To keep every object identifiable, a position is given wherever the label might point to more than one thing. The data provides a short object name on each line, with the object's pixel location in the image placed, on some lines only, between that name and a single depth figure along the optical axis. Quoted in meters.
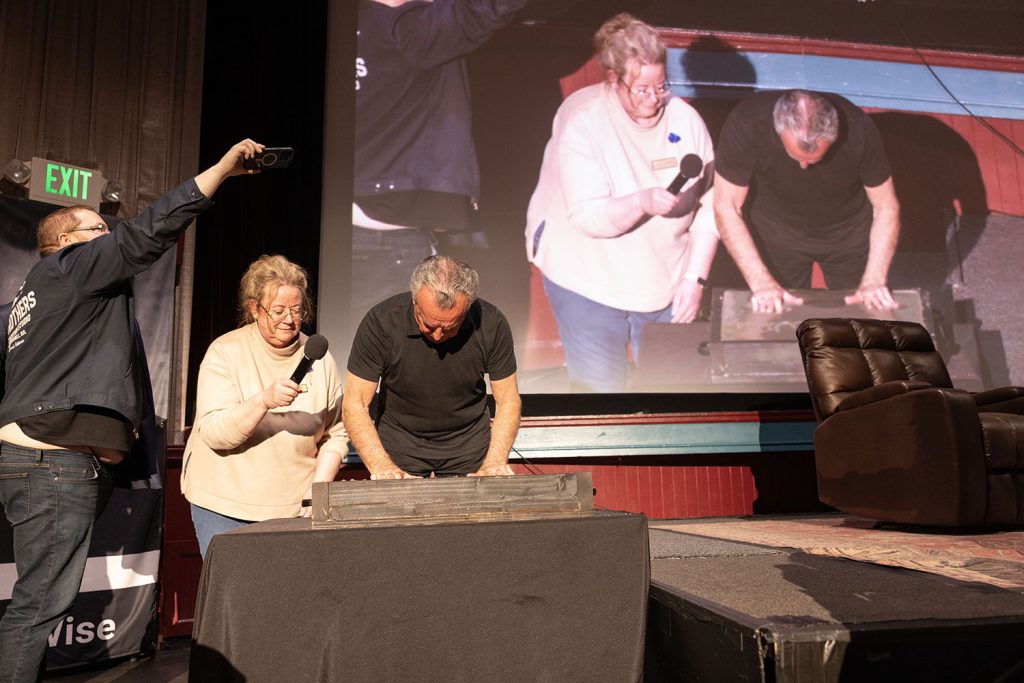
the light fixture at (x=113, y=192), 3.22
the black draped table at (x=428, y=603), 1.19
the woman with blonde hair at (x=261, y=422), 1.79
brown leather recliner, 2.76
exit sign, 3.02
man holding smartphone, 1.57
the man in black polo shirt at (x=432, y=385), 2.00
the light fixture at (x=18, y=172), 2.93
